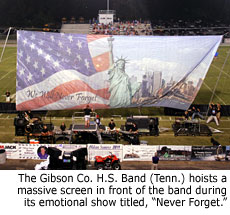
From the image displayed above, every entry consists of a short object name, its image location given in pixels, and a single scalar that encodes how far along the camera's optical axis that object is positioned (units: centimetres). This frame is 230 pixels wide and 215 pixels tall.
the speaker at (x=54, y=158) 1662
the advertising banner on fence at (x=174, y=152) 1839
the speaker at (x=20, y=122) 2216
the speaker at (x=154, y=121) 2277
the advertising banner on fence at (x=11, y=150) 1853
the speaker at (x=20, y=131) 2234
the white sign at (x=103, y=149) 1809
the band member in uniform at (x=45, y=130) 2061
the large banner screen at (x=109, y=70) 2427
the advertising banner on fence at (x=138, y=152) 1836
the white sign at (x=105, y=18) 7094
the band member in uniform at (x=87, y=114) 2094
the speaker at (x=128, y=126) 2169
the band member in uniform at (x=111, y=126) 2172
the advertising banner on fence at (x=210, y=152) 1842
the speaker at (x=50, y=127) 2174
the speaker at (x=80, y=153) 1722
